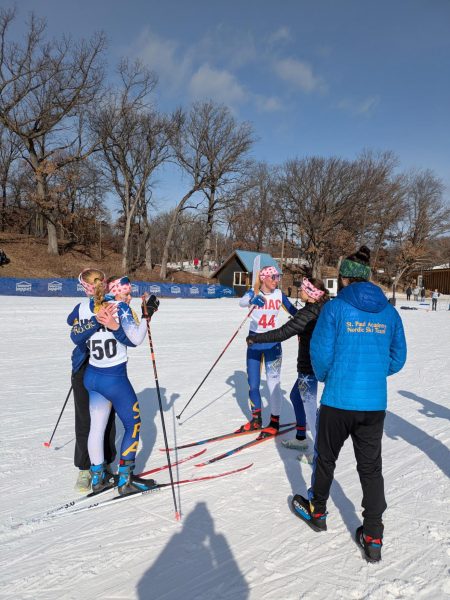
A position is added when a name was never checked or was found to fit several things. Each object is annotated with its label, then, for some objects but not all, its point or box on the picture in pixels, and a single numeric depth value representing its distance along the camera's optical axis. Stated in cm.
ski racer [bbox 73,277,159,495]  317
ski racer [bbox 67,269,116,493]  317
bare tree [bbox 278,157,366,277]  4712
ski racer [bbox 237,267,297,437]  484
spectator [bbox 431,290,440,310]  3205
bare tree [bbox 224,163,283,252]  5266
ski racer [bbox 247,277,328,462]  386
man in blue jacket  263
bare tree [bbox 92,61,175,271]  3234
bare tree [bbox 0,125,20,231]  4266
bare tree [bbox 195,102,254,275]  3984
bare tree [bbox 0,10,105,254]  2722
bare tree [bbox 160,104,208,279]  3865
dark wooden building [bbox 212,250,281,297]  3969
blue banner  2059
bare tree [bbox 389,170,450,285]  5419
